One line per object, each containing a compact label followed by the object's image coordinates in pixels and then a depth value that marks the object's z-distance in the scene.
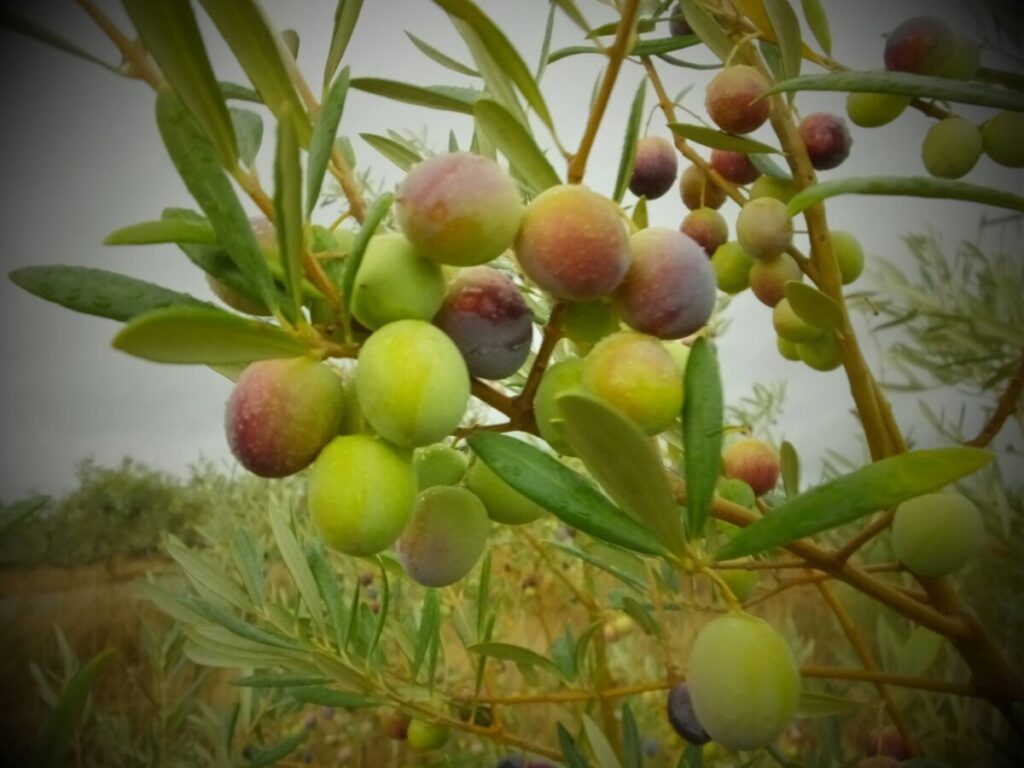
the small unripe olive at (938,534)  0.17
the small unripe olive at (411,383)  0.11
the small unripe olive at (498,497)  0.17
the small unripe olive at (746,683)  0.13
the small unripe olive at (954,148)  0.20
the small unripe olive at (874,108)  0.22
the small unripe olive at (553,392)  0.13
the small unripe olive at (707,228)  0.25
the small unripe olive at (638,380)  0.13
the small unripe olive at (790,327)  0.23
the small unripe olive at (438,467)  0.17
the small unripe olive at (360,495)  0.12
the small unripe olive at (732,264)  0.25
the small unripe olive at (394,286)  0.12
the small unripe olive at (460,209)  0.12
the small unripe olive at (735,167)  0.26
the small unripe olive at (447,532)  0.16
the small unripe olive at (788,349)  0.26
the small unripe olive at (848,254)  0.25
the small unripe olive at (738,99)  0.21
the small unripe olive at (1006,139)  0.20
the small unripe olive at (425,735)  0.28
